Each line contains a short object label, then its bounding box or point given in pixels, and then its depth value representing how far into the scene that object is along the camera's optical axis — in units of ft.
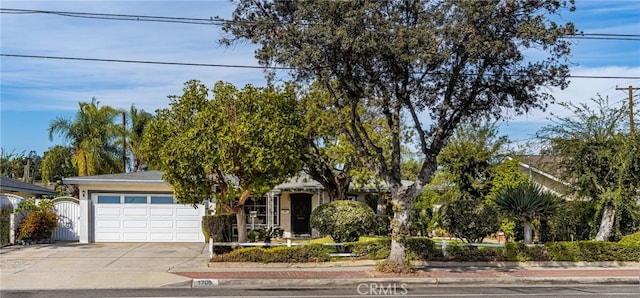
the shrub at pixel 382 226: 62.69
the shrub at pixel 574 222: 70.03
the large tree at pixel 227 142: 57.52
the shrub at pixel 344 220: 60.49
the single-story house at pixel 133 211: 79.51
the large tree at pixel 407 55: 47.65
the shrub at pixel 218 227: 62.59
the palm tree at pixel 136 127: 129.74
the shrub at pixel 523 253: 59.57
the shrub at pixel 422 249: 59.21
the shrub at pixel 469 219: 60.80
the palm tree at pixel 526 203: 62.95
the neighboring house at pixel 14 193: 75.31
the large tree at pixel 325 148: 67.97
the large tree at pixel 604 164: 65.92
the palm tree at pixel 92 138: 116.37
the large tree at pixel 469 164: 77.51
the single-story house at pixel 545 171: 73.72
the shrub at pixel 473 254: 59.36
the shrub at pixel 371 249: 58.80
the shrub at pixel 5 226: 74.19
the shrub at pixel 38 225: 75.31
